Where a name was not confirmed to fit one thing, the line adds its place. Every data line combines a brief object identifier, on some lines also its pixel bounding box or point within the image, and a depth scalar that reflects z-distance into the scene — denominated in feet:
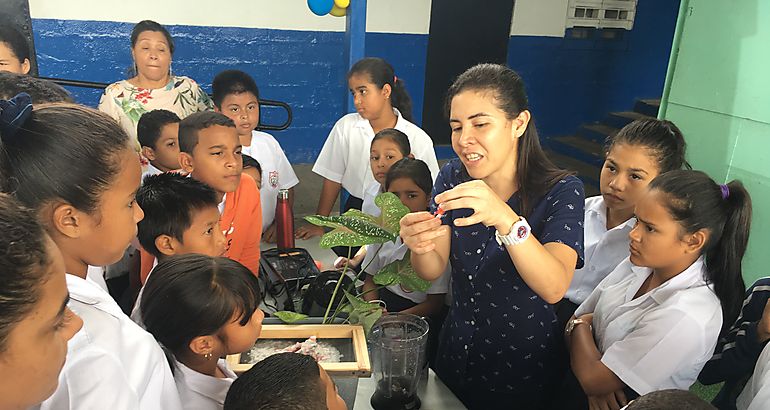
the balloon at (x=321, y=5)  10.41
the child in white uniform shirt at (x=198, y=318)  3.73
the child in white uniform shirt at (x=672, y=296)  4.36
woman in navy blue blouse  4.13
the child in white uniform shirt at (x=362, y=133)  8.84
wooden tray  4.25
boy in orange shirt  6.48
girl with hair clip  2.19
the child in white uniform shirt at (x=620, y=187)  6.17
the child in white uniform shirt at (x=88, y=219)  2.83
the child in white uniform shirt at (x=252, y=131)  8.62
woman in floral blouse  8.80
